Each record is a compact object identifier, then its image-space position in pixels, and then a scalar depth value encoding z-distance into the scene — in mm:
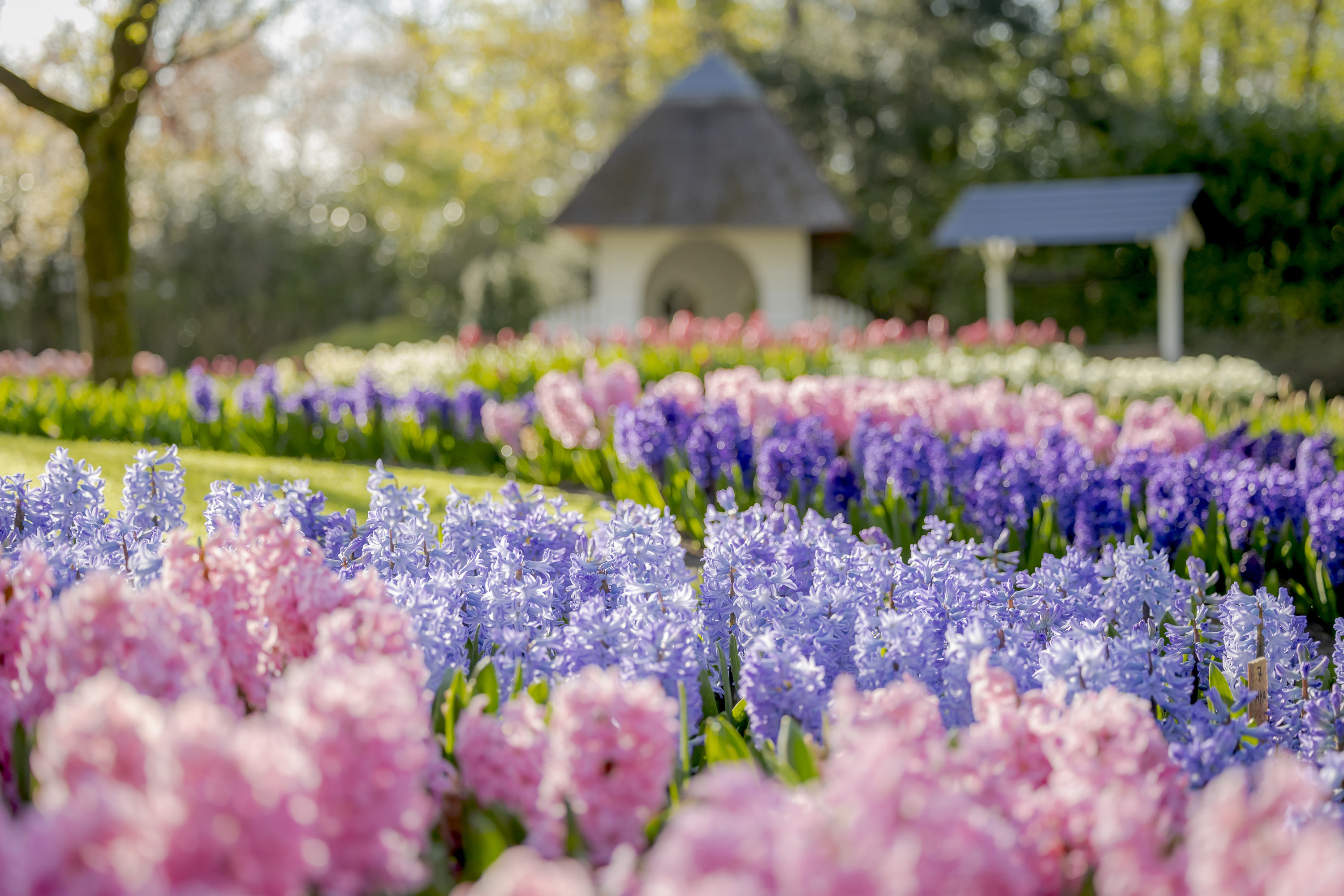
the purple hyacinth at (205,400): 7316
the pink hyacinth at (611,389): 6023
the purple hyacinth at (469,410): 6742
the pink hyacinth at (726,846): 1158
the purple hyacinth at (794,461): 4785
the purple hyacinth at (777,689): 2137
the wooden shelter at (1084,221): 13453
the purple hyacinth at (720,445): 5082
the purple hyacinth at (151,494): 3045
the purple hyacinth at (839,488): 4652
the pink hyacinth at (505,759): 1758
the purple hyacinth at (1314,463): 4277
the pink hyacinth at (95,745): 1223
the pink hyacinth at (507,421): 6324
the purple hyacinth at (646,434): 5261
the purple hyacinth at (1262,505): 4082
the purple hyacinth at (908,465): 4570
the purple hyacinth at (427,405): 6844
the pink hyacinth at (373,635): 1756
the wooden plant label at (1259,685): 2379
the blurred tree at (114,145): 9000
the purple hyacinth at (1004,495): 4316
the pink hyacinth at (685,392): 5582
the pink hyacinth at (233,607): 2074
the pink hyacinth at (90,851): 1095
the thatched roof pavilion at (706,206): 16641
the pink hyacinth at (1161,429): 5074
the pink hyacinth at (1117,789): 1354
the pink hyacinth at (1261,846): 1169
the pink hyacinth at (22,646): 1847
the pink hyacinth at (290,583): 2064
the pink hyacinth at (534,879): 1128
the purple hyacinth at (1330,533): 3760
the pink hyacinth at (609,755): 1601
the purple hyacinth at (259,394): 7312
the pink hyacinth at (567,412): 5891
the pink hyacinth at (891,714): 1548
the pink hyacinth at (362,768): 1276
